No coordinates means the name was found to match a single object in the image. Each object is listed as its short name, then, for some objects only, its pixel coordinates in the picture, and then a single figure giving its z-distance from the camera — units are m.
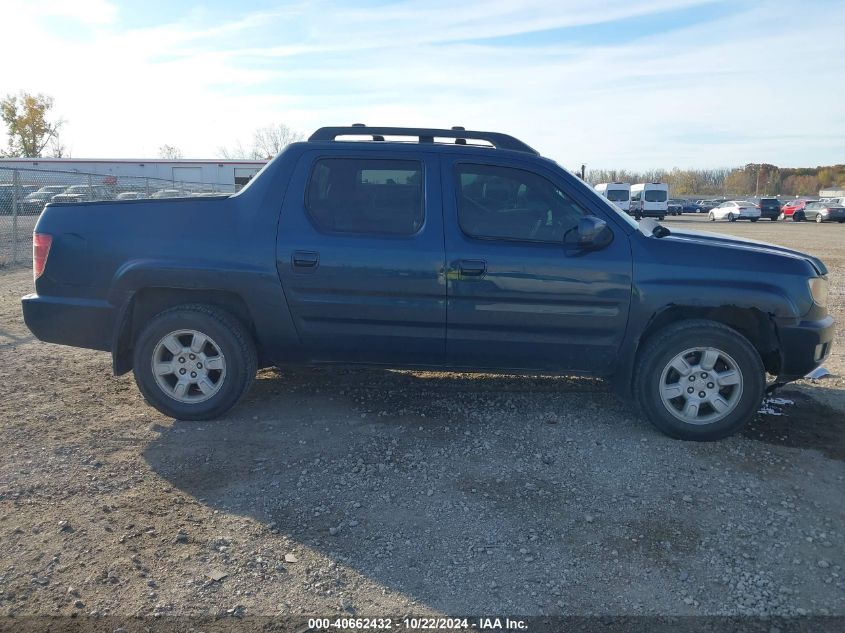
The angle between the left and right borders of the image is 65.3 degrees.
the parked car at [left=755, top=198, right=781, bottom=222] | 49.06
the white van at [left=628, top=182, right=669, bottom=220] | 44.19
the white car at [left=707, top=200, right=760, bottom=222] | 45.94
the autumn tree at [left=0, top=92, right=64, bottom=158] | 66.62
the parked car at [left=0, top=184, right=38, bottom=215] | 15.85
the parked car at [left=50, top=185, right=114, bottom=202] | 16.35
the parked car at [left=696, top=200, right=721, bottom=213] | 62.50
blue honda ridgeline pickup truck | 4.39
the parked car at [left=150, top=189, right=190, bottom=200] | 20.47
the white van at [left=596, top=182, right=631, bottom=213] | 41.91
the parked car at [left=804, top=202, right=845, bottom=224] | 40.28
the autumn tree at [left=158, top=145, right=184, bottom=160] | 64.75
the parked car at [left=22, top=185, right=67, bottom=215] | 20.19
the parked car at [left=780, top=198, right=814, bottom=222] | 44.98
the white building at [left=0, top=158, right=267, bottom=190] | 35.91
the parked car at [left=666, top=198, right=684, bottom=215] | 55.84
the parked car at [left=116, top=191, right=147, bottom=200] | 17.88
